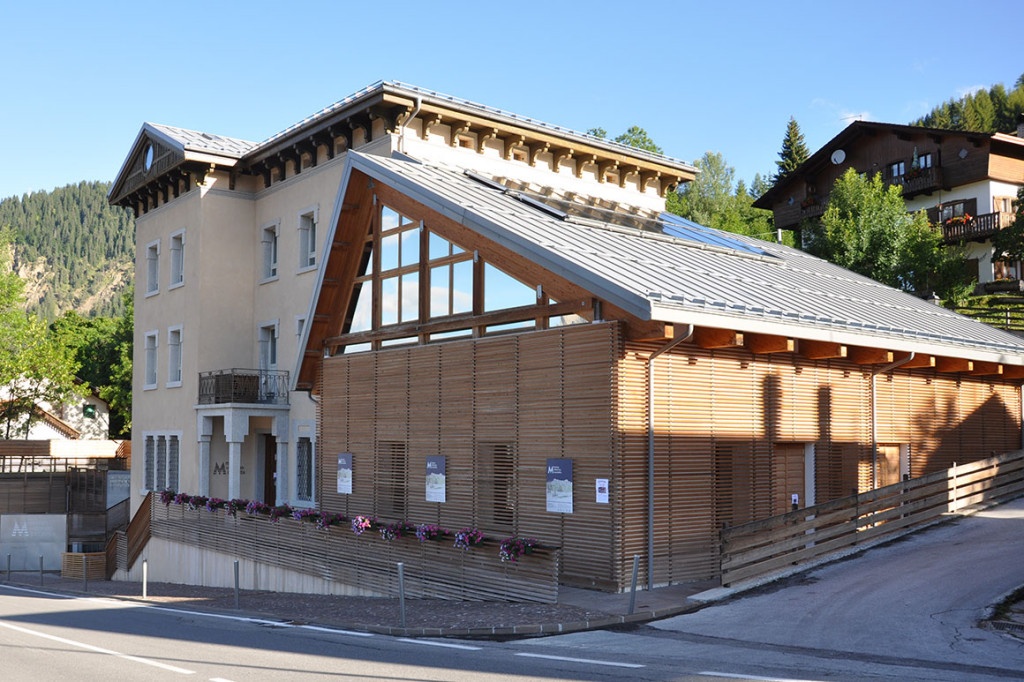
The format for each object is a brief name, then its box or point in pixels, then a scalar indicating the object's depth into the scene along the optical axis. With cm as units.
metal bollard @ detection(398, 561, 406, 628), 1520
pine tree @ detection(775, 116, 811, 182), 9625
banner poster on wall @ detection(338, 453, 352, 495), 2430
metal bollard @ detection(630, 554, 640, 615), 1462
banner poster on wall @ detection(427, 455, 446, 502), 2125
